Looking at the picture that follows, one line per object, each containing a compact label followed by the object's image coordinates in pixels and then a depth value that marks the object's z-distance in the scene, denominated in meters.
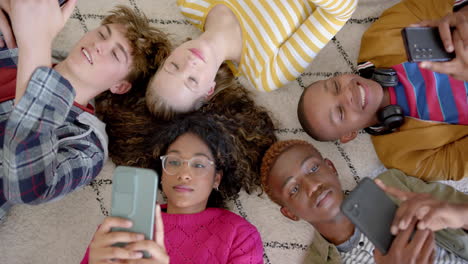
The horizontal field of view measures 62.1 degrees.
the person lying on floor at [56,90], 1.00
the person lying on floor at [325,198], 1.22
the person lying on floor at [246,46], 1.31
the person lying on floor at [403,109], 1.34
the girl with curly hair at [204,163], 1.28
